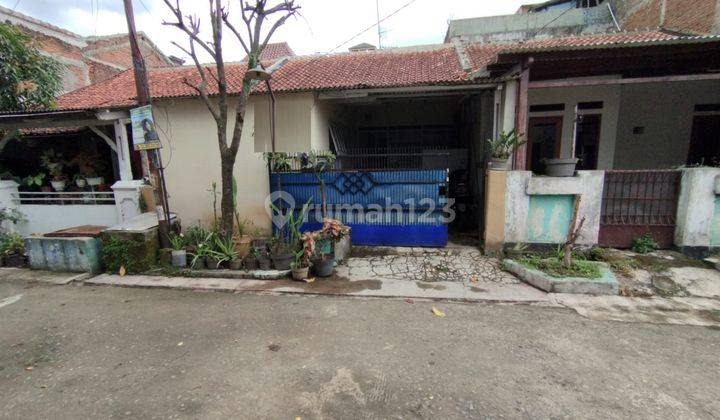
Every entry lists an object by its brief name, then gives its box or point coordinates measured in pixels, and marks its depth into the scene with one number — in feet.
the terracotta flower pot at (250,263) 18.65
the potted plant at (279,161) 21.79
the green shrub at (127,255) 18.80
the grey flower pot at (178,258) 18.94
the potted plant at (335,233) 17.79
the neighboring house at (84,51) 36.94
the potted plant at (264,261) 18.57
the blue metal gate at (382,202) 20.84
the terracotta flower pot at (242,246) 19.32
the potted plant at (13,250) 21.07
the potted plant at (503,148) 19.10
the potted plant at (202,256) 18.83
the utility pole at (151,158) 17.16
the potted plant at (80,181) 27.04
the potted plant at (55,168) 27.35
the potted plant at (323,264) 17.62
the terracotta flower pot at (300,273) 17.33
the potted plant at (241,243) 19.33
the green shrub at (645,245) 18.63
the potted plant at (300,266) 17.35
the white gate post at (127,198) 23.67
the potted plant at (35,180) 26.27
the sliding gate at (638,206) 18.66
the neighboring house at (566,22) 35.83
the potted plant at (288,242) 18.35
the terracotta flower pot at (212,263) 18.78
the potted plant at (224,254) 18.78
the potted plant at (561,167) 18.46
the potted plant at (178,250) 18.97
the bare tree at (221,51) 16.49
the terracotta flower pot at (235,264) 18.75
